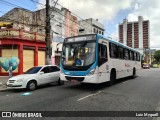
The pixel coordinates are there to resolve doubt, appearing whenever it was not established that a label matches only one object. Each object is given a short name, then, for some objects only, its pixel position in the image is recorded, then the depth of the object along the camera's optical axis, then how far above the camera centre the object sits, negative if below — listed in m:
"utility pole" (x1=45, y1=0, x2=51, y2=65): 10.77 +2.04
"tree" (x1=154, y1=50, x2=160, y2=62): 68.56 +1.65
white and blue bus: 7.13 -0.03
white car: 7.54 -1.24
